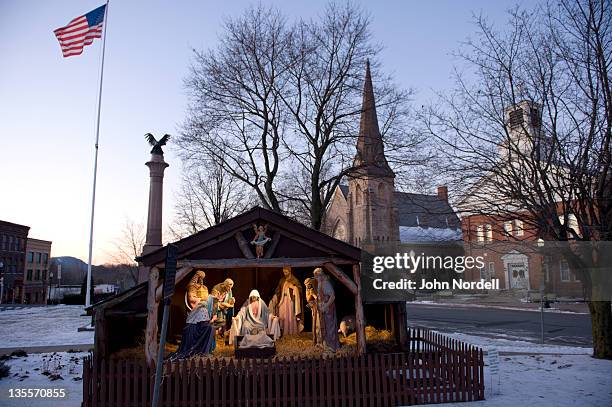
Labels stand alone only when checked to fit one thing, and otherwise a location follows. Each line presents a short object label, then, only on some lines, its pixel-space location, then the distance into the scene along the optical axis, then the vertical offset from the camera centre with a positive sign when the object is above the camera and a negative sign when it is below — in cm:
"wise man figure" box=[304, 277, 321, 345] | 1073 -68
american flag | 2095 +1174
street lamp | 1206 +75
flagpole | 2636 +603
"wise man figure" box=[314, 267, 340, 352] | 1009 -89
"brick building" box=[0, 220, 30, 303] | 5359 +226
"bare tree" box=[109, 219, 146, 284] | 4612 +99
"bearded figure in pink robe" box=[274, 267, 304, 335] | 1234 -83
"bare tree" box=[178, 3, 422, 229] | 1830 +733
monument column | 1636 +283
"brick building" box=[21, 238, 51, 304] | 6041 +33
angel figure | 961 +75
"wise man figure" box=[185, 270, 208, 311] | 1023 -41
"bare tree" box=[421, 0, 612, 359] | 1064 +266
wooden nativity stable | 909 +31
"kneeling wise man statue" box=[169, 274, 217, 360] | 991 -132
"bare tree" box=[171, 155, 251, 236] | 3141 +521
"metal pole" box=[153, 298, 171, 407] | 521 -88
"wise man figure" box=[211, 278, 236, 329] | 1079 -60
